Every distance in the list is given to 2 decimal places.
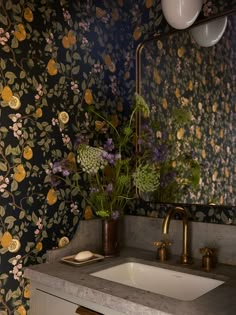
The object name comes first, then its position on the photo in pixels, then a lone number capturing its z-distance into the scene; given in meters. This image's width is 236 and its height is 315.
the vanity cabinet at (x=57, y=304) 1.18
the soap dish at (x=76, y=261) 1.44
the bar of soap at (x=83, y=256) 1.47
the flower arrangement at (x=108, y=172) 1.52
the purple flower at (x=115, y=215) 1.58
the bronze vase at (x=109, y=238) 1.60
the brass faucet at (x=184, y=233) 1.47
